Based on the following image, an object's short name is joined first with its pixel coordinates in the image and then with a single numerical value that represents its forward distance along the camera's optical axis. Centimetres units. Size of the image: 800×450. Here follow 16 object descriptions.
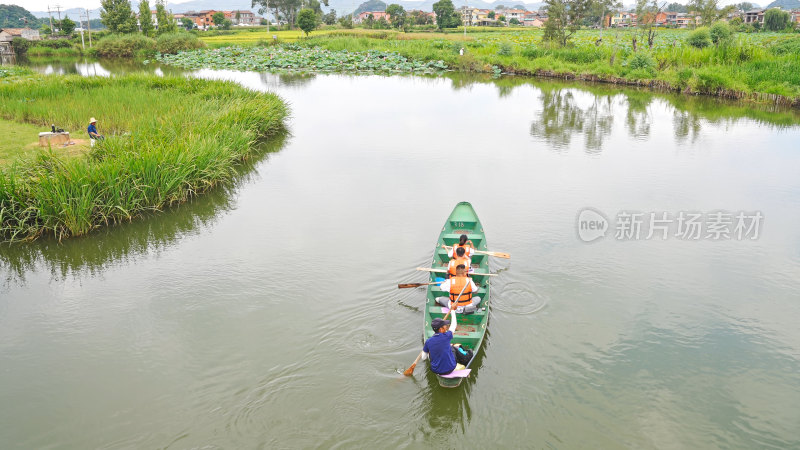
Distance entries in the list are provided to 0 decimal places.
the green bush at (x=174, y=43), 4931
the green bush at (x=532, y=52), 3629
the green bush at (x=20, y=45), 5241
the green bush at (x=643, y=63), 2825
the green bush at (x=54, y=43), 5322
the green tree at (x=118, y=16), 5544
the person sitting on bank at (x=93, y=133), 1352
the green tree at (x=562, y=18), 3716
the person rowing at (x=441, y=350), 583
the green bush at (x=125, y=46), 4978
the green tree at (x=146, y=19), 5625
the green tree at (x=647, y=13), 3362
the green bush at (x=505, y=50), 3816
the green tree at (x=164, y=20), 5572
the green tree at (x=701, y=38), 2969
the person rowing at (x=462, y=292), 700
